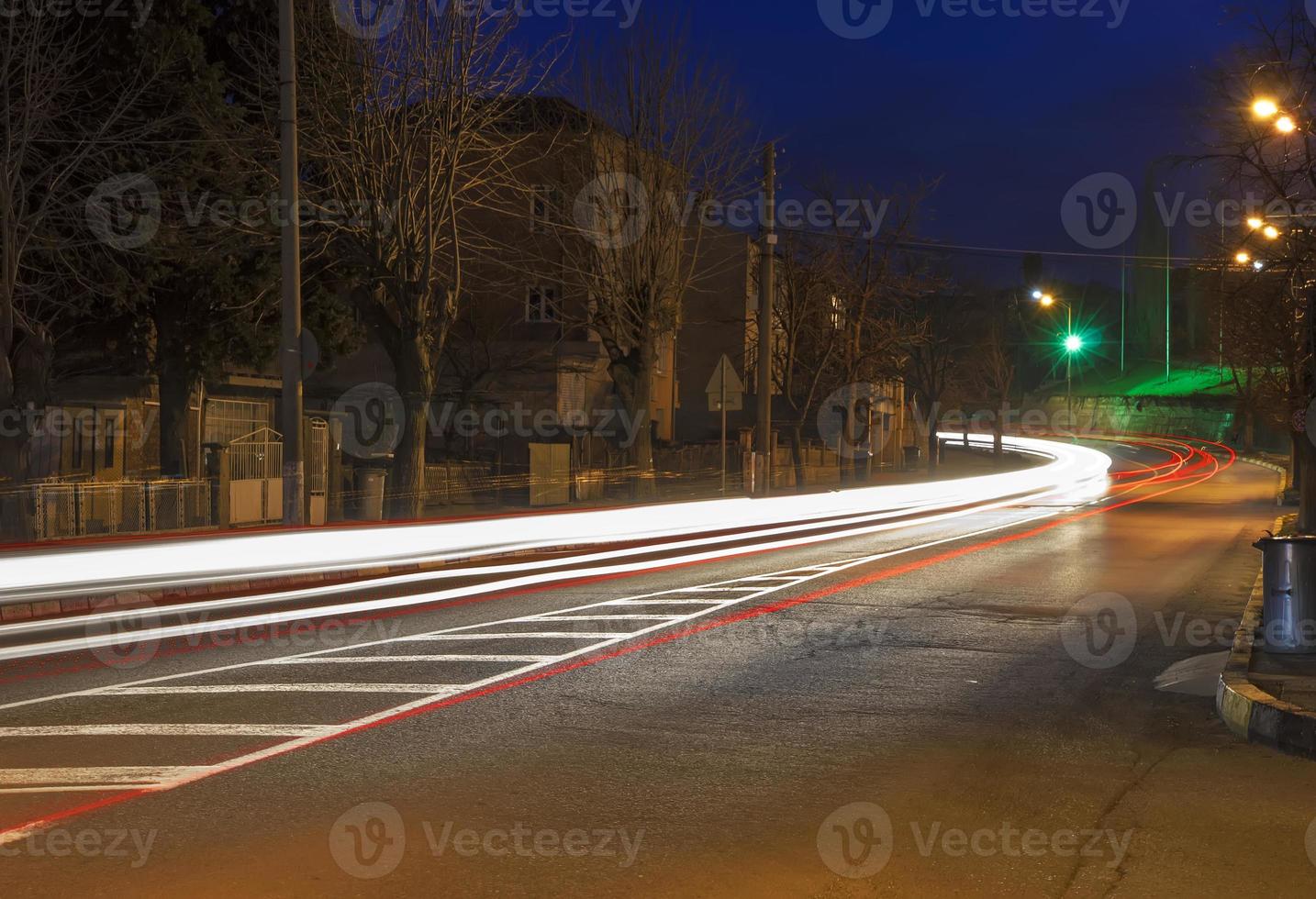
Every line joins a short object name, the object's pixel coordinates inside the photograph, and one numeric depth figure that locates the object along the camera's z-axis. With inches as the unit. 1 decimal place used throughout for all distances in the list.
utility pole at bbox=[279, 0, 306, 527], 712.4
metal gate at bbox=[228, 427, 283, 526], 947.3
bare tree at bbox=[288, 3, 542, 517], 994.1
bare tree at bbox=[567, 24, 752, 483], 1376.7
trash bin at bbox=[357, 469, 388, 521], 1041.5
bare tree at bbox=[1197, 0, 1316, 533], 764.0
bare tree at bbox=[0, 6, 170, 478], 943.0
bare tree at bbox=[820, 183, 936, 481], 1814.7
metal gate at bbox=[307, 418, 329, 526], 1068.5
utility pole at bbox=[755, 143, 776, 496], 1214.9
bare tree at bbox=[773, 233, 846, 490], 1807.3
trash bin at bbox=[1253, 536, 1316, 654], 399.2
